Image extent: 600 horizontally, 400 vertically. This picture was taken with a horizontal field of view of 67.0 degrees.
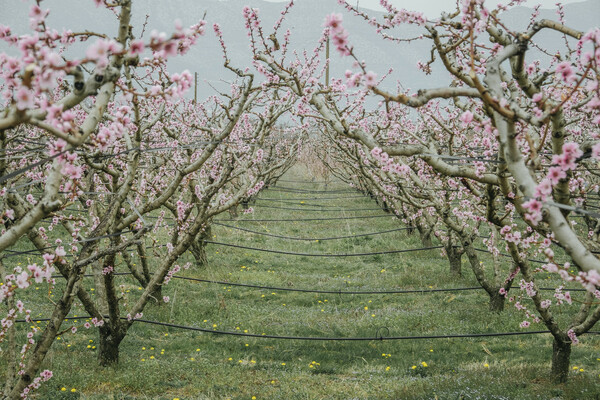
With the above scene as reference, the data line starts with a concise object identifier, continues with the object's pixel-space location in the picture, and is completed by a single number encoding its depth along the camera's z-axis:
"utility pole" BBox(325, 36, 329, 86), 23.78
